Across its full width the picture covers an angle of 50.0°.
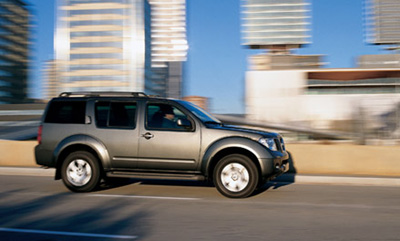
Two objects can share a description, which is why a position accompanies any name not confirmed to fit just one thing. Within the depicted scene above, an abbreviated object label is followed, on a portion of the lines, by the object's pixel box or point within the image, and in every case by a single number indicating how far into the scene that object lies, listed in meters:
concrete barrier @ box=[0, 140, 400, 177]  10.70
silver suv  7.54
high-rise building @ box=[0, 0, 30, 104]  129.00
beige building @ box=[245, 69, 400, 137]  75.88
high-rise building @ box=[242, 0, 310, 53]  149.50
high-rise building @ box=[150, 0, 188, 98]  160.11
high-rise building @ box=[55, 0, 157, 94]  129.00
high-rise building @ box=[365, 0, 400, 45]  131.00
